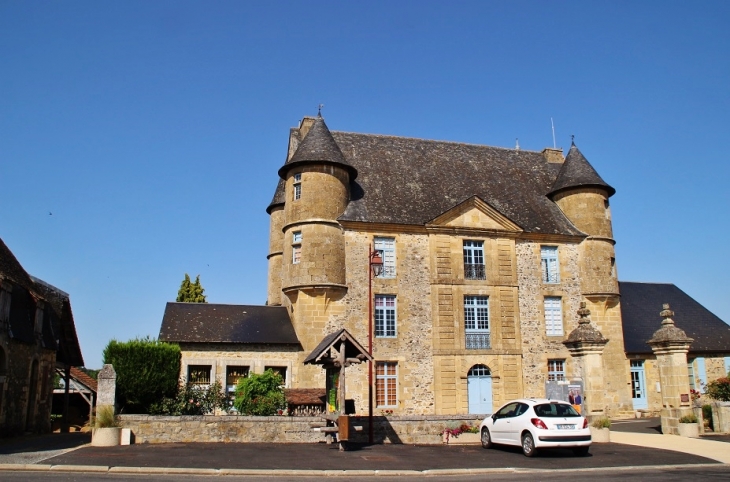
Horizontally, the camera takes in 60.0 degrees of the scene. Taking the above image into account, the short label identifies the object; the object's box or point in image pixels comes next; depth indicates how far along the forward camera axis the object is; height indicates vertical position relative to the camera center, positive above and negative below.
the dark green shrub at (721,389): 18.81 -0.20
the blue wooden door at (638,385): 27.44 -0.07
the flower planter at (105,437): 15.34 -1.18
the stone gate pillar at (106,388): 16.33 -0.02
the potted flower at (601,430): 17.19 -1.24
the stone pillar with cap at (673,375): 17.97 +0.22
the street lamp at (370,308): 16.05 +2.10
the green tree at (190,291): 38.19 +5.68
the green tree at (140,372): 17.64 +0.41
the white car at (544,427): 13.57 -0.92
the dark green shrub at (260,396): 17.98 -0.28
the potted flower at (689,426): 17.62 -1.18
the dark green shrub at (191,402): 17.69 -0.44
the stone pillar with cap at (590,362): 17.81 +0.60
